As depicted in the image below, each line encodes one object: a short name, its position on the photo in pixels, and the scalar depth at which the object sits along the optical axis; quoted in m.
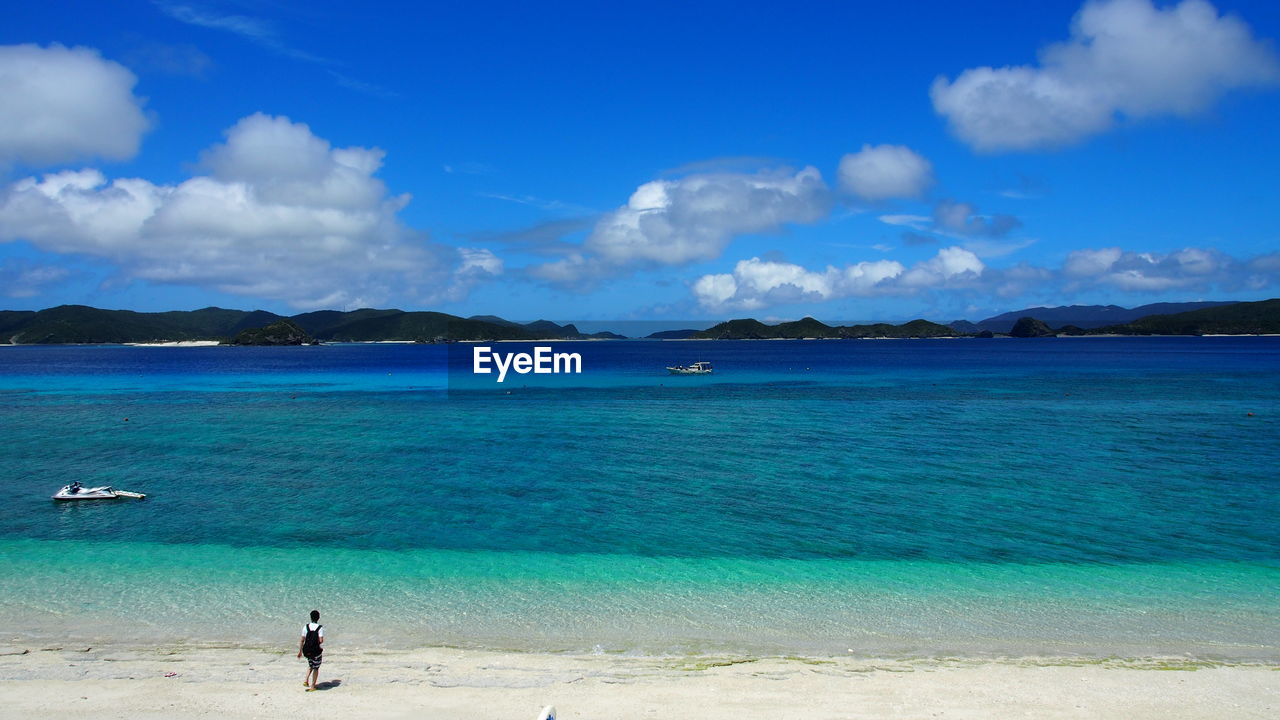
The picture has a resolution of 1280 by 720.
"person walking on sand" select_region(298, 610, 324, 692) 13.76
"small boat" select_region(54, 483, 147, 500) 30.12
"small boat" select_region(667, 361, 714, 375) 116.81
